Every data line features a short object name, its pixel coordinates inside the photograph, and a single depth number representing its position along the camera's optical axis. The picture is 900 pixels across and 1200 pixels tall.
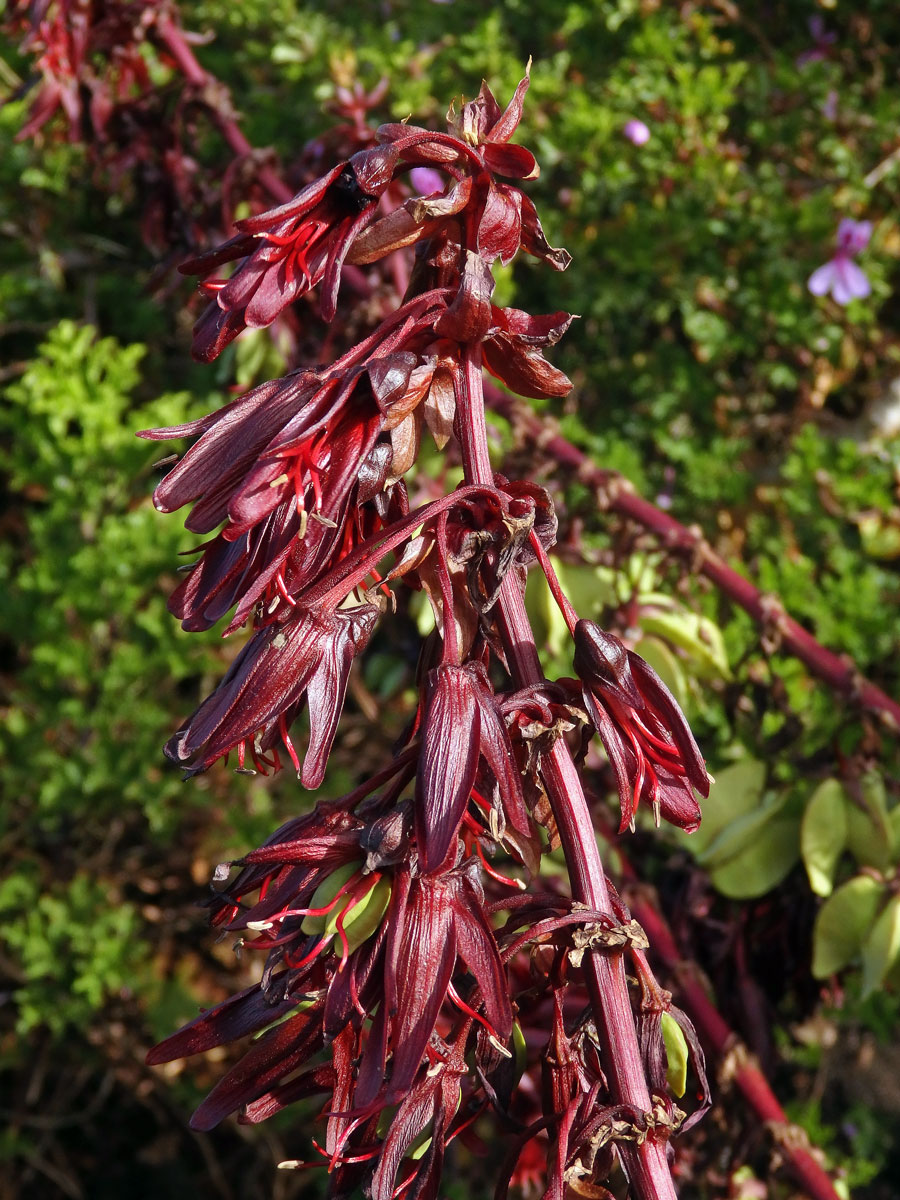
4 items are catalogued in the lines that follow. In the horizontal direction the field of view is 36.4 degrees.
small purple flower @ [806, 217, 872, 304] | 0.73
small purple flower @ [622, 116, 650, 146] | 0.75
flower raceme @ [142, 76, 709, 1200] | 0.20
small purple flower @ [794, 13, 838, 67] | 0.87
